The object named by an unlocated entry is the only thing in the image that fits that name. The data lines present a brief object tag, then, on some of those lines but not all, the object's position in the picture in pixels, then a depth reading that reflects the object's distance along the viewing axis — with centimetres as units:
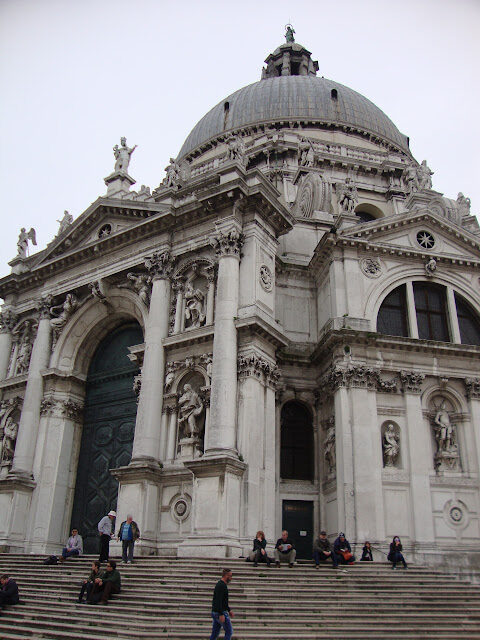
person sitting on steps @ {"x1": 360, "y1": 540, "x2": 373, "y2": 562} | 1767
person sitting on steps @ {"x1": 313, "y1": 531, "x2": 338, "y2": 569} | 1602
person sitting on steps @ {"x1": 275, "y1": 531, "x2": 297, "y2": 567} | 1551
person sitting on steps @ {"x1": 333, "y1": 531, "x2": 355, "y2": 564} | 1658
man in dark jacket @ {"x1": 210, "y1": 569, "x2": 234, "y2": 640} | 992
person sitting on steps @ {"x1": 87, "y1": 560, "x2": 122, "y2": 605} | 1280
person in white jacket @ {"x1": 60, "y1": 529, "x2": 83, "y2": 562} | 1817
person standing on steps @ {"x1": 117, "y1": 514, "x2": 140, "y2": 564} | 1588
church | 1897
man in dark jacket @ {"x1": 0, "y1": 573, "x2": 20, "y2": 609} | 1351
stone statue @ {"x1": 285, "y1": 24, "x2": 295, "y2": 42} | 5388
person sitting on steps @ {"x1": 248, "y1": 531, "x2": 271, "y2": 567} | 1511
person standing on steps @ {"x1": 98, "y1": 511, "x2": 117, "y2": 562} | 1636
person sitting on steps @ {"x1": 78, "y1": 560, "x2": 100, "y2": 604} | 1303
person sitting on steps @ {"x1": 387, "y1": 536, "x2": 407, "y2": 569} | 1666
